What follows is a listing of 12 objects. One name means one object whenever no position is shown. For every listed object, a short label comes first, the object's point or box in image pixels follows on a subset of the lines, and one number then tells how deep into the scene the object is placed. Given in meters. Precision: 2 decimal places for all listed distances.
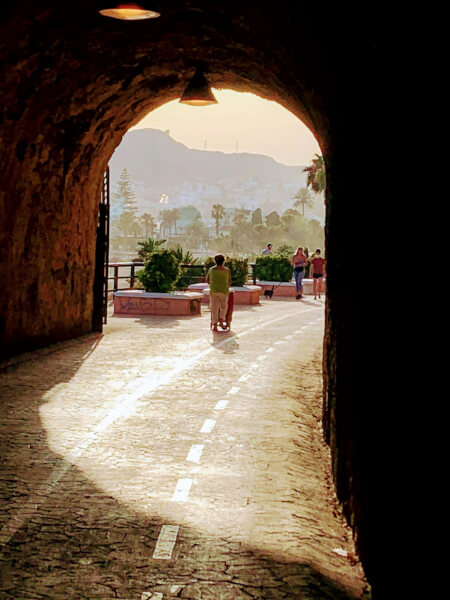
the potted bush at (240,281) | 29.36
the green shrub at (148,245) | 33.53
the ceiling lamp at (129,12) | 8.69
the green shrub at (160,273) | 24.47
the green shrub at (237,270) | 30.92
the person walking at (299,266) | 31.61
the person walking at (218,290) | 19.39
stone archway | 5.84
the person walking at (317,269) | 32.16
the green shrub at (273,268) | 35.84
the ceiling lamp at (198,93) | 13.38
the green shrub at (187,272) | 33.09
